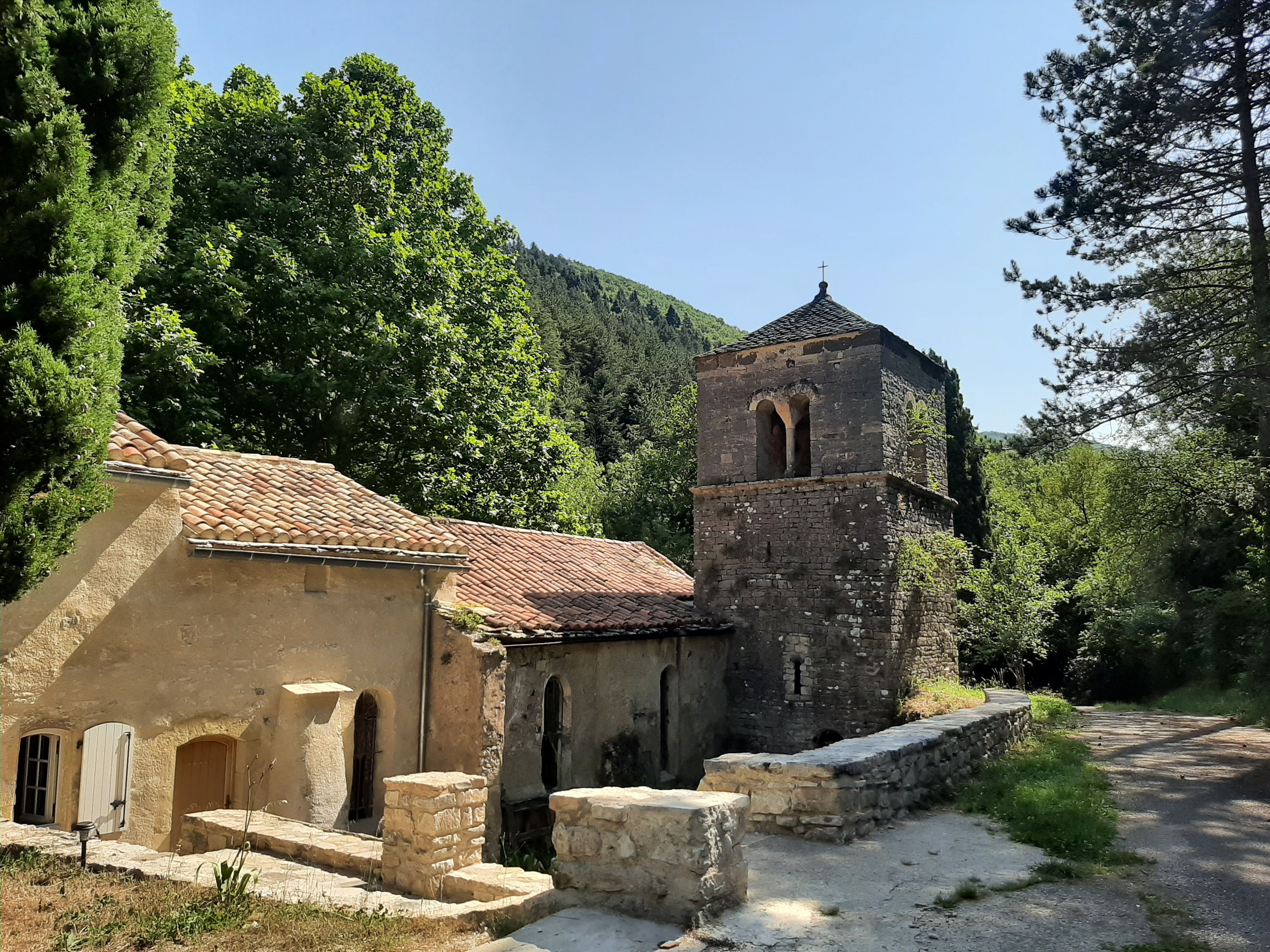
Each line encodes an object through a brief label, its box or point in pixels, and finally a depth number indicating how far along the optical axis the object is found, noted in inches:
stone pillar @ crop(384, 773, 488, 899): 253.6
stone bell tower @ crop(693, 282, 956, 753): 609.9
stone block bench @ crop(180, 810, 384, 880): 274.2
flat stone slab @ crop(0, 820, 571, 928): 205.5
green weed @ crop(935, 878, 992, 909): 215.2
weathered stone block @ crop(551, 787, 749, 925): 185.6
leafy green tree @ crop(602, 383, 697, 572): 1154.7
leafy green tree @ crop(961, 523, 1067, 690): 699.4
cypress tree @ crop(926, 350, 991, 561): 992.9
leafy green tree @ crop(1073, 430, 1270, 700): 561.0
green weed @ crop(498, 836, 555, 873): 408.9
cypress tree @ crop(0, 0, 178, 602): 216.2
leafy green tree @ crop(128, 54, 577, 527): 642.8
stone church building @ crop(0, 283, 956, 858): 302.2
